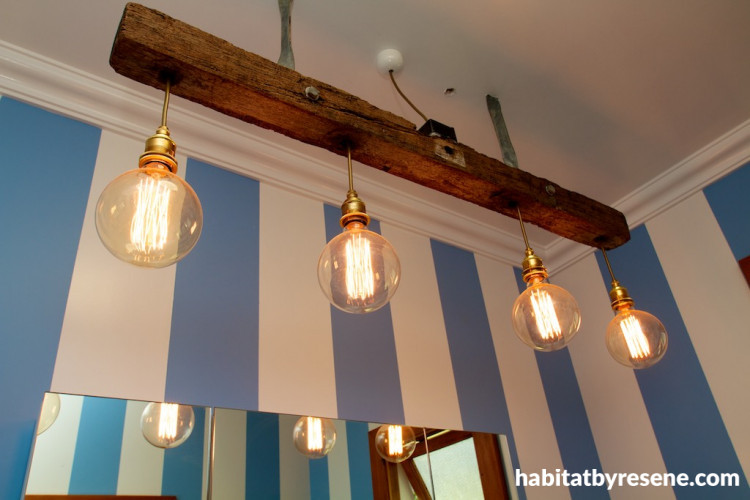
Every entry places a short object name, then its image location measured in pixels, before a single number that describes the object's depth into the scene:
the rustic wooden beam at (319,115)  1.10
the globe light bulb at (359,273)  1.12
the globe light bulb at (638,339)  1.62
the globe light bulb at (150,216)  0.93
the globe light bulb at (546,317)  1.41
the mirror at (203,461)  1.34
